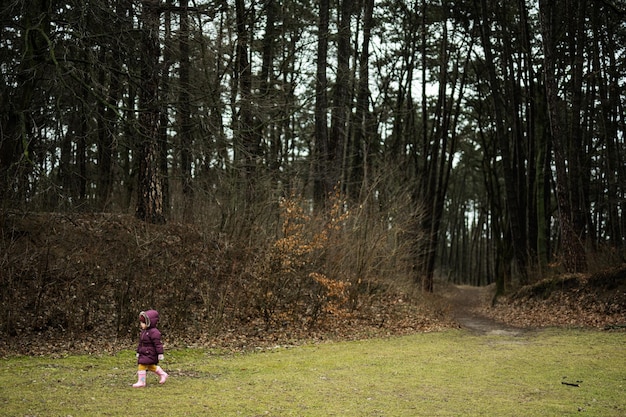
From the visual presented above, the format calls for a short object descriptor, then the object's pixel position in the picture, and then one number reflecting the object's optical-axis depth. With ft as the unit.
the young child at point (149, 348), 25.57
